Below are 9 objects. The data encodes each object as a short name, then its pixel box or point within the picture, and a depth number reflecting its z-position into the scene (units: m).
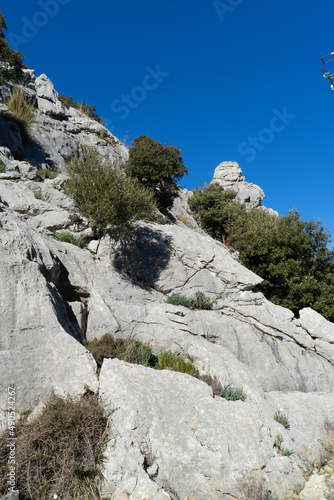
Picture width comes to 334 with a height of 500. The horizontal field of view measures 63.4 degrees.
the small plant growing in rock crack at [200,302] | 13.85
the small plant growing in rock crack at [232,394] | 8.24
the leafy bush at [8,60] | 23.21
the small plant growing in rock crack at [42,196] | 17.05
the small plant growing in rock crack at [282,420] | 8.33
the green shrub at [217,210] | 26.62
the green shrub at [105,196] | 13.06
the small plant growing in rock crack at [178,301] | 13.52
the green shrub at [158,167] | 24.17
